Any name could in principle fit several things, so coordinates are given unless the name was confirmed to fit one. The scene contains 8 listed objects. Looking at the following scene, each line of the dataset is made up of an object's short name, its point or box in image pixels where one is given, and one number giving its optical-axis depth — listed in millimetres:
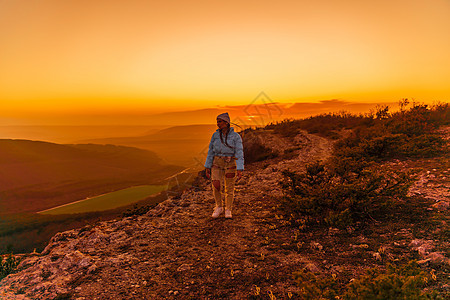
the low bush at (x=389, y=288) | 1752
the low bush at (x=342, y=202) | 4648
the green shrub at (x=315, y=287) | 1976
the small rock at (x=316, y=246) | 3951
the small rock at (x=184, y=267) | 3912
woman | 5527
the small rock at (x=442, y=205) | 4544
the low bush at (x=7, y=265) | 4524
